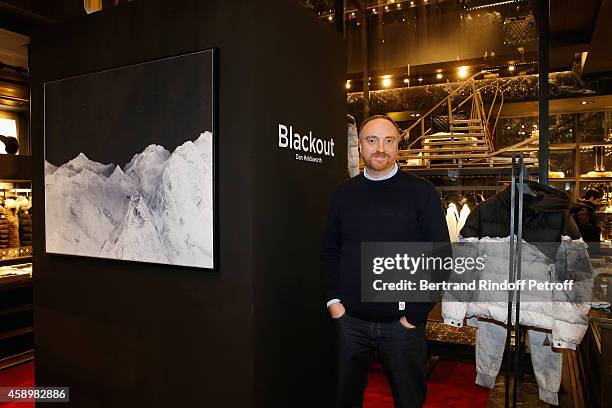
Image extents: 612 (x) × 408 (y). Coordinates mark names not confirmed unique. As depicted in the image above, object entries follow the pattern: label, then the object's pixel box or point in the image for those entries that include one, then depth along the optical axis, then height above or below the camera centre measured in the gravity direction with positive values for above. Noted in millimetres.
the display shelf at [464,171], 3514 +257
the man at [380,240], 2170 -274
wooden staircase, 3498 +469
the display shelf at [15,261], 4355 -513
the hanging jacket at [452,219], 4082 -137
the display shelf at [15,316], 3971 -971
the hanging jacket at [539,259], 2598 -340
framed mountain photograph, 2170 +233
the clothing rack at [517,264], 2182 -304
